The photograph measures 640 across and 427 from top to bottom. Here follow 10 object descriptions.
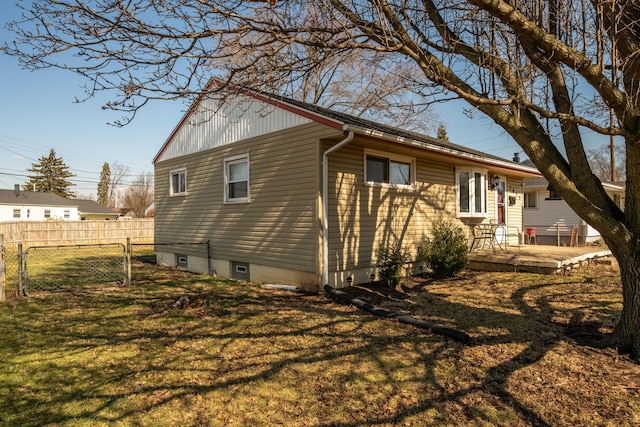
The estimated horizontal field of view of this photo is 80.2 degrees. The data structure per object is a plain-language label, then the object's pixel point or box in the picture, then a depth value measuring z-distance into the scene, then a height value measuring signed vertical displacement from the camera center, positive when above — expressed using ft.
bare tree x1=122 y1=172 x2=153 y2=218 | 184.75 +11.45
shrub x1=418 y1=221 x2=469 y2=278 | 29.63 -3.00
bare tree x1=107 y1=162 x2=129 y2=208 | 199.93 +23.14
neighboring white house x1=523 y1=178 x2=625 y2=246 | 58.70 -0.41
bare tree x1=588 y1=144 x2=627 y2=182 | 122.72 +17.83
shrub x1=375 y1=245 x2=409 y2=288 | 26.66 -3.59
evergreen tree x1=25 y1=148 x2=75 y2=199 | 156.87 +17.70
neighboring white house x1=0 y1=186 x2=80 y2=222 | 117.19 +4.10
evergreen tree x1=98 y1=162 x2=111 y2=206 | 198.59 +17.45
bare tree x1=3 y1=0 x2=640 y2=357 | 12.91 +5.97
